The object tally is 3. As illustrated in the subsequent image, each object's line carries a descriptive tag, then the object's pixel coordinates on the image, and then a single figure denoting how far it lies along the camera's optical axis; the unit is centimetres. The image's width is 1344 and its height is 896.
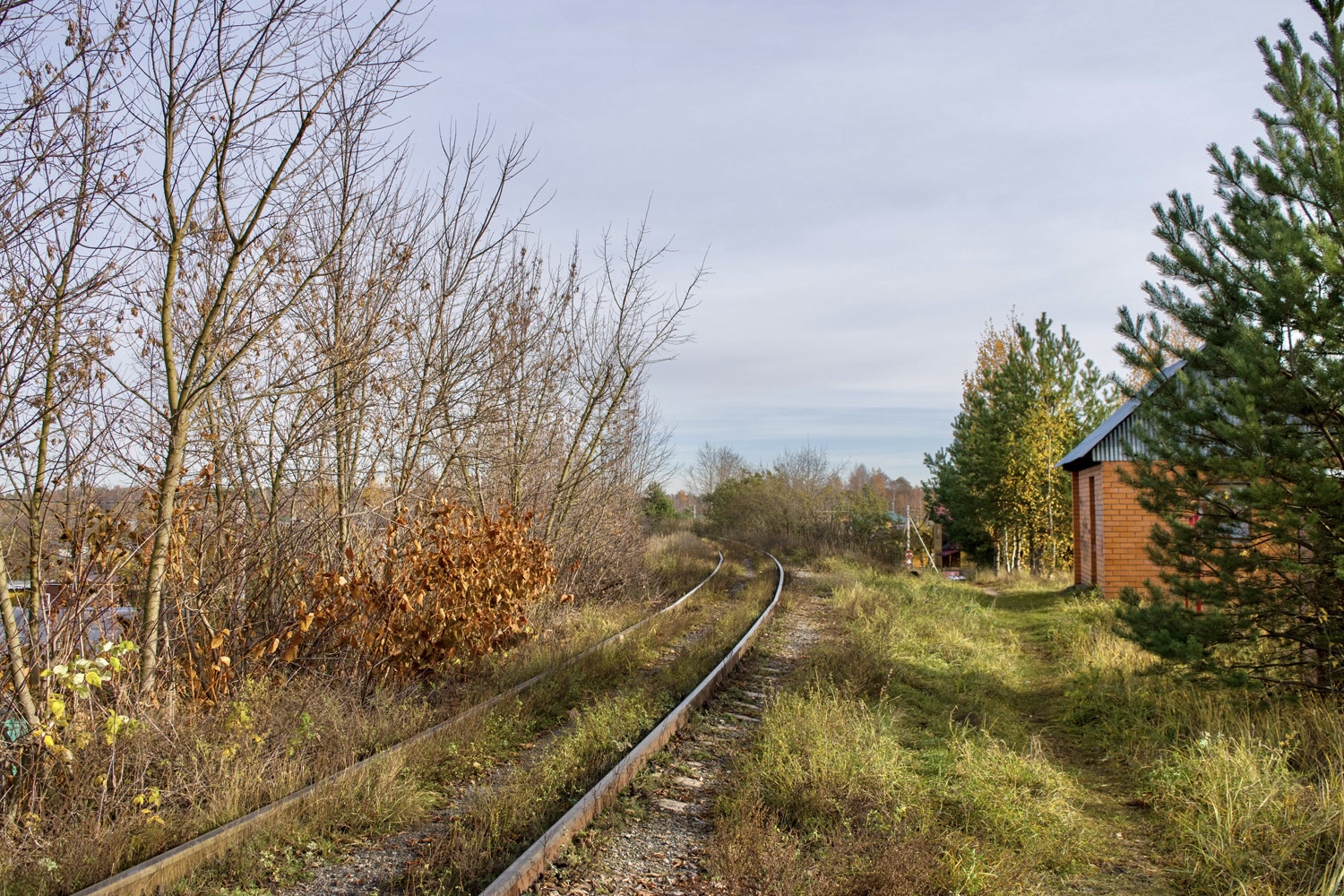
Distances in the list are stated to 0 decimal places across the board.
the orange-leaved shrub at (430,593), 739
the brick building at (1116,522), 1681
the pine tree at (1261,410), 639
